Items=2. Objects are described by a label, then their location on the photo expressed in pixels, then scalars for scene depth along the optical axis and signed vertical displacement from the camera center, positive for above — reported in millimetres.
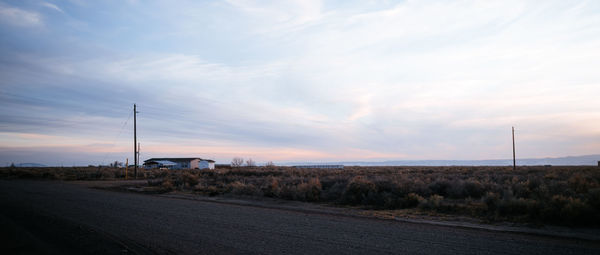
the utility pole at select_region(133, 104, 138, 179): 45375 +2807
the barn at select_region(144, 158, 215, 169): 95312 -3334
